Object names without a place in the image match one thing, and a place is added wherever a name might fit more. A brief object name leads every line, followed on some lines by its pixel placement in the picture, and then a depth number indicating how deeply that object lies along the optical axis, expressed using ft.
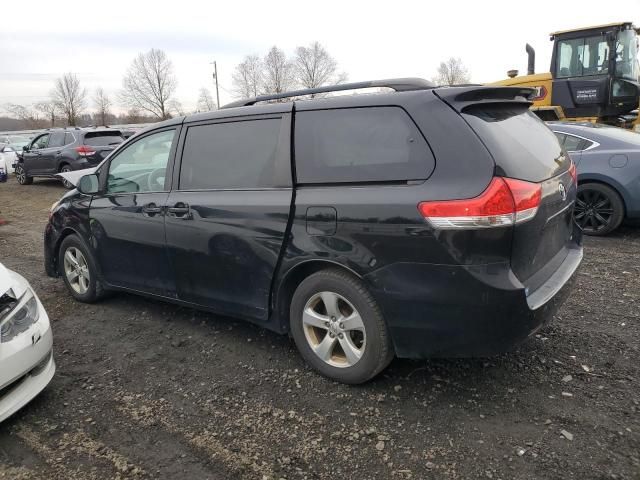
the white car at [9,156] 62.28
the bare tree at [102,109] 236.16
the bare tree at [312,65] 215.31
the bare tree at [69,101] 215.72
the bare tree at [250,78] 220.04
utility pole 201.24
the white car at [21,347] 8.90
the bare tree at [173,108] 227.61
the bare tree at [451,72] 252.62
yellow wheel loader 32.45
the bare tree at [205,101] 220.60
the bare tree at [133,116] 220.23
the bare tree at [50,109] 215.69
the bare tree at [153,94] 223.71
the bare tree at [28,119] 217.77
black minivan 8.20
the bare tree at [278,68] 216.74
